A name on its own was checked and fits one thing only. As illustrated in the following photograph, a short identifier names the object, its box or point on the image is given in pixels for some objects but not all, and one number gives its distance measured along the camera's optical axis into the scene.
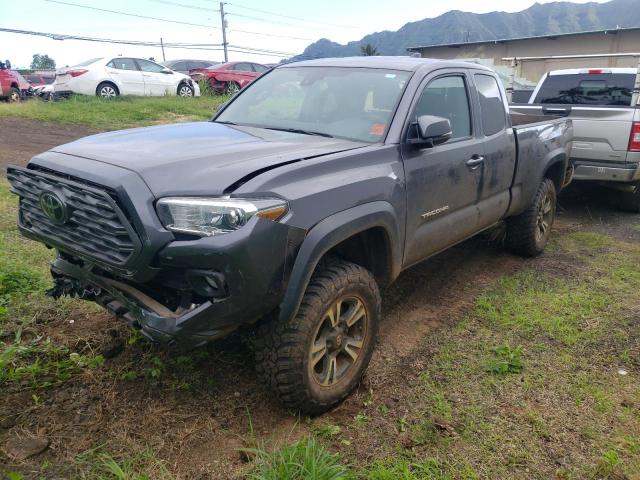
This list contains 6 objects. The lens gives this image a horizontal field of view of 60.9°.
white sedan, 15.78
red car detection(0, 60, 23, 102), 17.33
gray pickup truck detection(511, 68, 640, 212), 6.62
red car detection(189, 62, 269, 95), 19.61
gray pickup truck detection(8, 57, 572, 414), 2.42
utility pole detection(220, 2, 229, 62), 51.07
